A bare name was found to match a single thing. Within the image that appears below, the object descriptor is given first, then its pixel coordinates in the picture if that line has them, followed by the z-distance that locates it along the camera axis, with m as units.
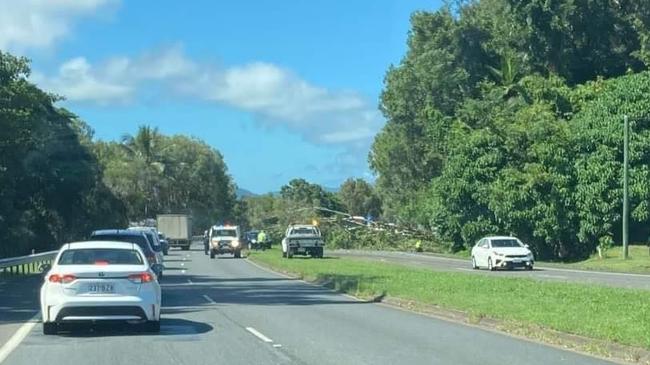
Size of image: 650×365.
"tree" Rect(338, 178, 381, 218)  139.85
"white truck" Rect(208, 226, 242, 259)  61.62
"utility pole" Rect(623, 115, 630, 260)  46.89
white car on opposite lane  42.31
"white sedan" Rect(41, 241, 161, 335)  16.30
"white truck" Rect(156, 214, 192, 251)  82.94
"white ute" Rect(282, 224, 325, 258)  56.97
